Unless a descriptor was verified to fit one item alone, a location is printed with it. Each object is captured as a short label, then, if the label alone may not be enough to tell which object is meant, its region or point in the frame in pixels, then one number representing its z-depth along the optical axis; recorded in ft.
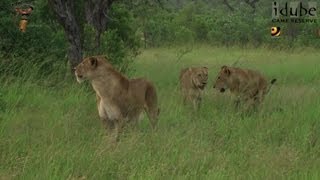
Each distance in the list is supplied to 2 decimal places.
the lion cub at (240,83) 54.65
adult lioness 41.22
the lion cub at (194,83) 55.98
